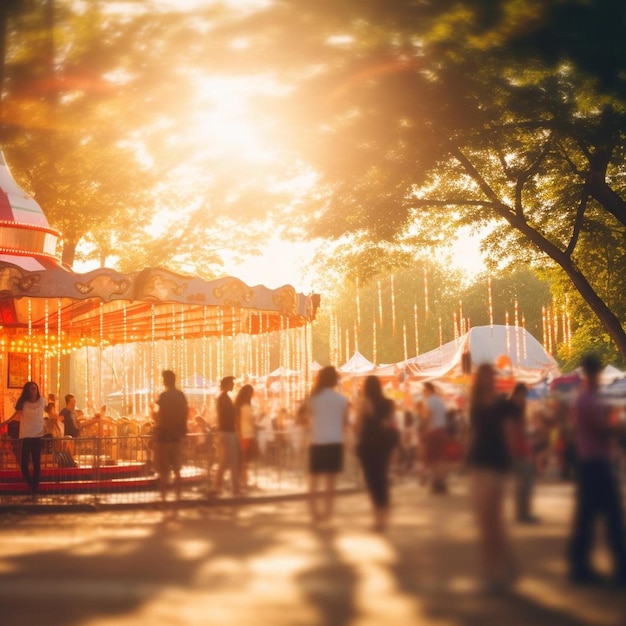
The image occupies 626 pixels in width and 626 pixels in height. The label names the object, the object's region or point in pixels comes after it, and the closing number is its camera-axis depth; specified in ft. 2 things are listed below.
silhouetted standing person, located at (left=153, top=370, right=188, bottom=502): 46.26
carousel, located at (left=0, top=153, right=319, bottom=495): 55.67
